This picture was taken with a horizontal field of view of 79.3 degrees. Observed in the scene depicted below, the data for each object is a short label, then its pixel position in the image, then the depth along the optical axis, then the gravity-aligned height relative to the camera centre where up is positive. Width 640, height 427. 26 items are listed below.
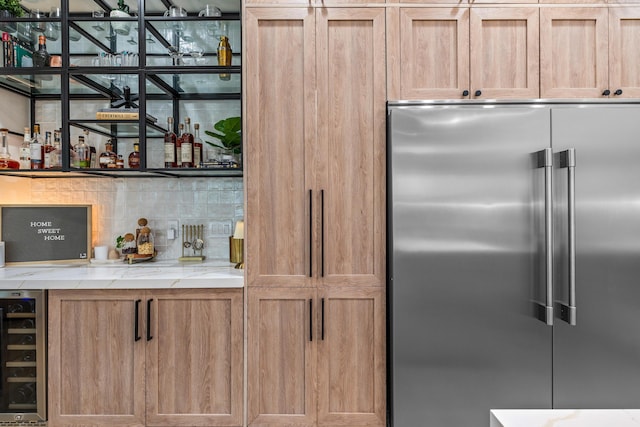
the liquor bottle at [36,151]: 2.21 +0.36
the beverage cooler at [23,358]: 1.86 -0.70
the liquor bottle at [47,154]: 2.26 +0.34
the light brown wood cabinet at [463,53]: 1.89 +0.78
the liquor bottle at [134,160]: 2.19 +0.30
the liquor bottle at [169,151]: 2.19 +0.35
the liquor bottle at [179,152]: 2.22 +0.35
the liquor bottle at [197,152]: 2.28 +0.36
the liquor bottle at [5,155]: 2.20 +0.33
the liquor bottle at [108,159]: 2.27 +0.32
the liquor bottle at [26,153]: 2.23 +0.35
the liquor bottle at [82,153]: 2.29 +0.35
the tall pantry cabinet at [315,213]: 1.89 -0.01
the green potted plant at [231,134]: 2.10 +0.43
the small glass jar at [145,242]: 2.43 -0.19
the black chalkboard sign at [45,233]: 2.40 -0.13
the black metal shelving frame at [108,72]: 2.09 +0.76
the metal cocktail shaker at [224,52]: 2.16 +0.90
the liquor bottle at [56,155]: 2.27 +0.34
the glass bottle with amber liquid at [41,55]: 2.17 +0.89
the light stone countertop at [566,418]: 0.75 -0.42
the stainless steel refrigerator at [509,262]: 1.73 -0.23
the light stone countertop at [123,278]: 1.87 -0.32
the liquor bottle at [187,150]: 2.19 +0.35
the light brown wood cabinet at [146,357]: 1.88 -0.71
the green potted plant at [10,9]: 2.14 +1.14
